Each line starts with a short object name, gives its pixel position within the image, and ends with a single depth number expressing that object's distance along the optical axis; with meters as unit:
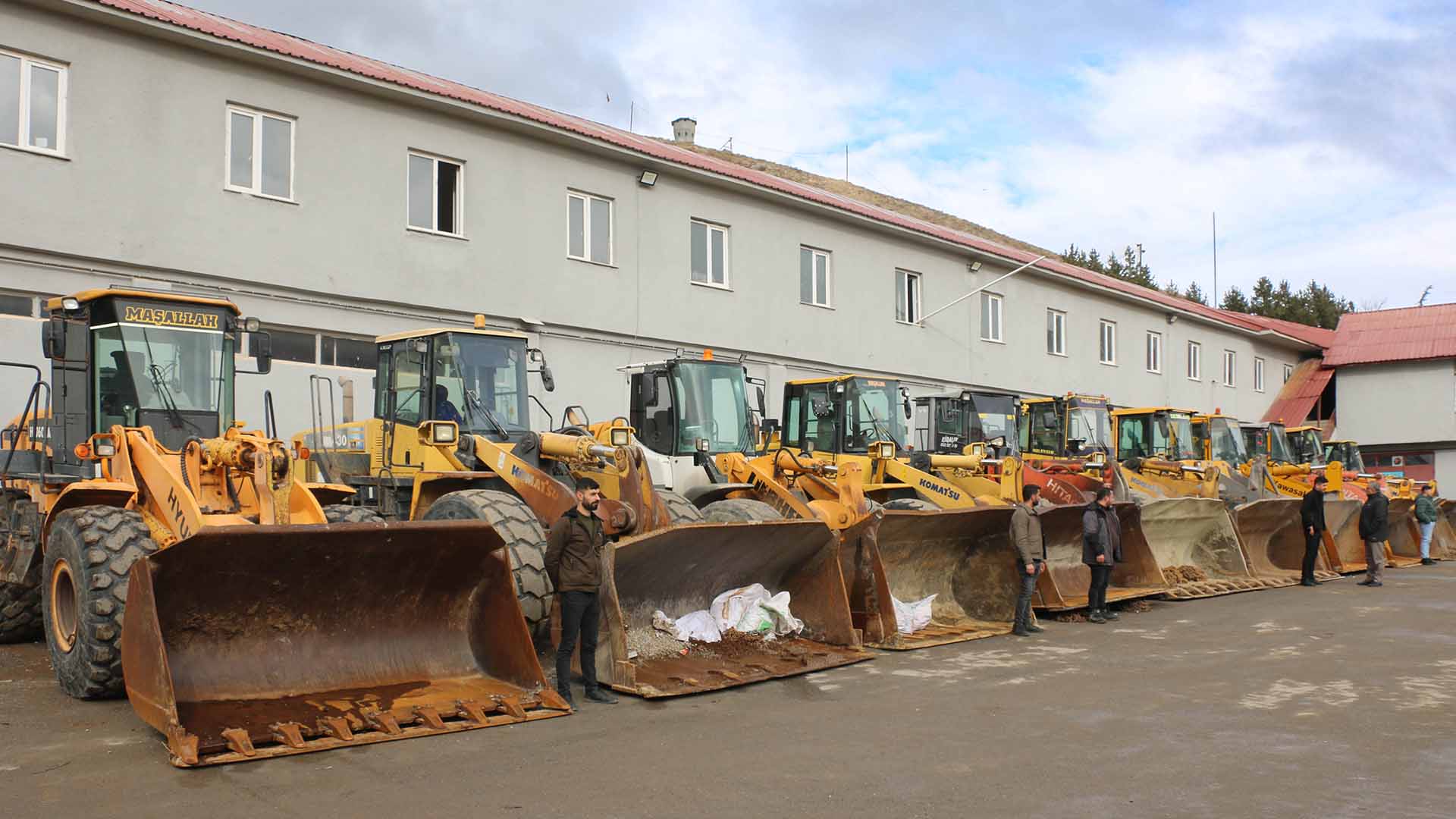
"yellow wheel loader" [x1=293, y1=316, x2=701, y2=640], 8.88
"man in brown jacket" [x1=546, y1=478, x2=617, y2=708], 7.99
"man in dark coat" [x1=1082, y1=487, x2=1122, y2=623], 12.85
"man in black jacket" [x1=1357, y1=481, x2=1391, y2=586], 17.17
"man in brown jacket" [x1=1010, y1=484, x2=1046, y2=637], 11.86
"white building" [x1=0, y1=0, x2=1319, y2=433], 14.35
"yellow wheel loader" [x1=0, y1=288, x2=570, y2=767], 6.79
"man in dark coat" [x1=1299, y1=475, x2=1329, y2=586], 16.94
